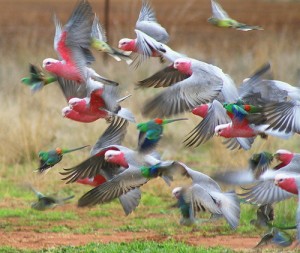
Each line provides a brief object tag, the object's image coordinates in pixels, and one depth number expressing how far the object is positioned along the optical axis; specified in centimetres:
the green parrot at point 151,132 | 1547
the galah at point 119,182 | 1574
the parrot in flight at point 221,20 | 1690
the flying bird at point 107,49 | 1599
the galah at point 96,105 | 1584
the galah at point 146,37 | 1614
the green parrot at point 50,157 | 1683
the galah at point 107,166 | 1628
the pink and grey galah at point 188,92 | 1558
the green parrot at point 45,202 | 1995
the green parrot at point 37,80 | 1712
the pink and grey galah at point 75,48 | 1593
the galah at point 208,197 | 1555
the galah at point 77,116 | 1594
